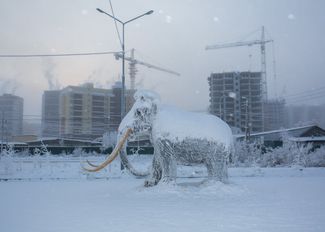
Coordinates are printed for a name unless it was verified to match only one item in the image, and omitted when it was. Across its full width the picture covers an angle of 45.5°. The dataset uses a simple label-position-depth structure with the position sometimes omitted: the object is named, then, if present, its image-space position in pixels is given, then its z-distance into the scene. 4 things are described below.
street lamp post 19.22
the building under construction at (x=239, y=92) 101.56
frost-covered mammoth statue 10.43
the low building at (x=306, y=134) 38.03
